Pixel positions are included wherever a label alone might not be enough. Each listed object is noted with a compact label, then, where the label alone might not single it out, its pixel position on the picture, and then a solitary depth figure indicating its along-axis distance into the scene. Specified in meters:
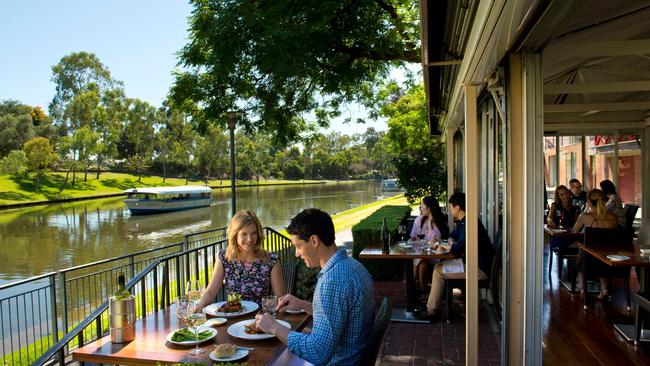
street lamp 10.26
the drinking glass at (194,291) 2.68
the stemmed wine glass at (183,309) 2.47
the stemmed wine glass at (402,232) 6.29
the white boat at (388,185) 54.83
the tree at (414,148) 13.77
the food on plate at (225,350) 2.16
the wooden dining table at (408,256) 4.95
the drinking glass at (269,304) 2.65
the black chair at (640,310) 3.74
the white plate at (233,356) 2.15
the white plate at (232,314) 2.89
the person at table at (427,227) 6.07
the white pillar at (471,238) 3.16
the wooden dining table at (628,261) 3.95
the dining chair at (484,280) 4.54
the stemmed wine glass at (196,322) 2.34
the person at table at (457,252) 4.91
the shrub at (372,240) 7.33
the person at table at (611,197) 7.32
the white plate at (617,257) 4.05
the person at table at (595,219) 5.58
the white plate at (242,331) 2.42
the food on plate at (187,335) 2.43
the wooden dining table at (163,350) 2.23
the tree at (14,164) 41.12
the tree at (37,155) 42.59
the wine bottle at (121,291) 2.50
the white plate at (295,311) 2.87
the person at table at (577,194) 9.30
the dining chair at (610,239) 4.90
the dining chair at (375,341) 1.97
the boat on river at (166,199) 31.69
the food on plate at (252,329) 2.49
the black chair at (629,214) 7.01
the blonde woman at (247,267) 3.71
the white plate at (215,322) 2.70
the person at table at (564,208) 7.30
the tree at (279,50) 8.30
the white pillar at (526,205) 2.52
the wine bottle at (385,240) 5.22
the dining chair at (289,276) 3.87
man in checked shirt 1.95
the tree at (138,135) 60.75
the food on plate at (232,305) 2.96
